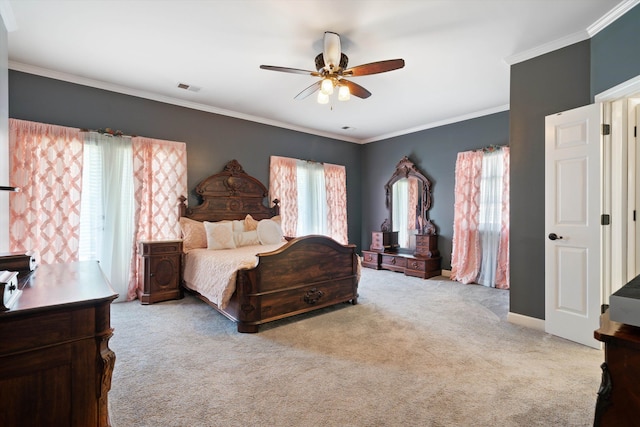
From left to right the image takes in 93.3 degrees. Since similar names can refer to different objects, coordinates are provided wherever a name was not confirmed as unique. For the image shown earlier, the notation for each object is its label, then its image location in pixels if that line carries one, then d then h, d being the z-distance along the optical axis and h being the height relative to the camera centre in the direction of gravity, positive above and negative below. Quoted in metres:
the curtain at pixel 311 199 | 5.92 +0.34
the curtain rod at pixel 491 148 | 4.72 +1.10
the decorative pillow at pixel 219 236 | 4.20 -0.30
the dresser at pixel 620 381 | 0.73 -0.40
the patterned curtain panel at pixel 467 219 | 4.97 -0.03
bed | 3.02 -0.55
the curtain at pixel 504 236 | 4.61 -0.29
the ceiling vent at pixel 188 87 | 3.96 +1.70
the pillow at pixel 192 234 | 4.27 -0.28
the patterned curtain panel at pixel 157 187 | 4.10 +0.38
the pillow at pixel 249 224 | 4.84 -0.14
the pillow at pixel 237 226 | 4.64 -0.17
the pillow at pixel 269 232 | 4.70 -0.27
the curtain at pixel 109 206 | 3.77 +0.10
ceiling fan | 2.63 +1.30
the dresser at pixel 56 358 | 1.07 -0.55
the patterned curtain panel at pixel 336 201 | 6.31 +0.32
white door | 2.58 -0.05
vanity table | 5.48 -0.32
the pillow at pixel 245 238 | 4.48 -0.35
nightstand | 3.86 -0.73
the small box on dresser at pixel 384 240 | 6.08 -0.48
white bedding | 3.02 -0.61
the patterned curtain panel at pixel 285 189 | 5.48 +0.50
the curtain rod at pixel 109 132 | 3.83 +1.06
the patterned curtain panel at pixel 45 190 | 3.31 +0.28
